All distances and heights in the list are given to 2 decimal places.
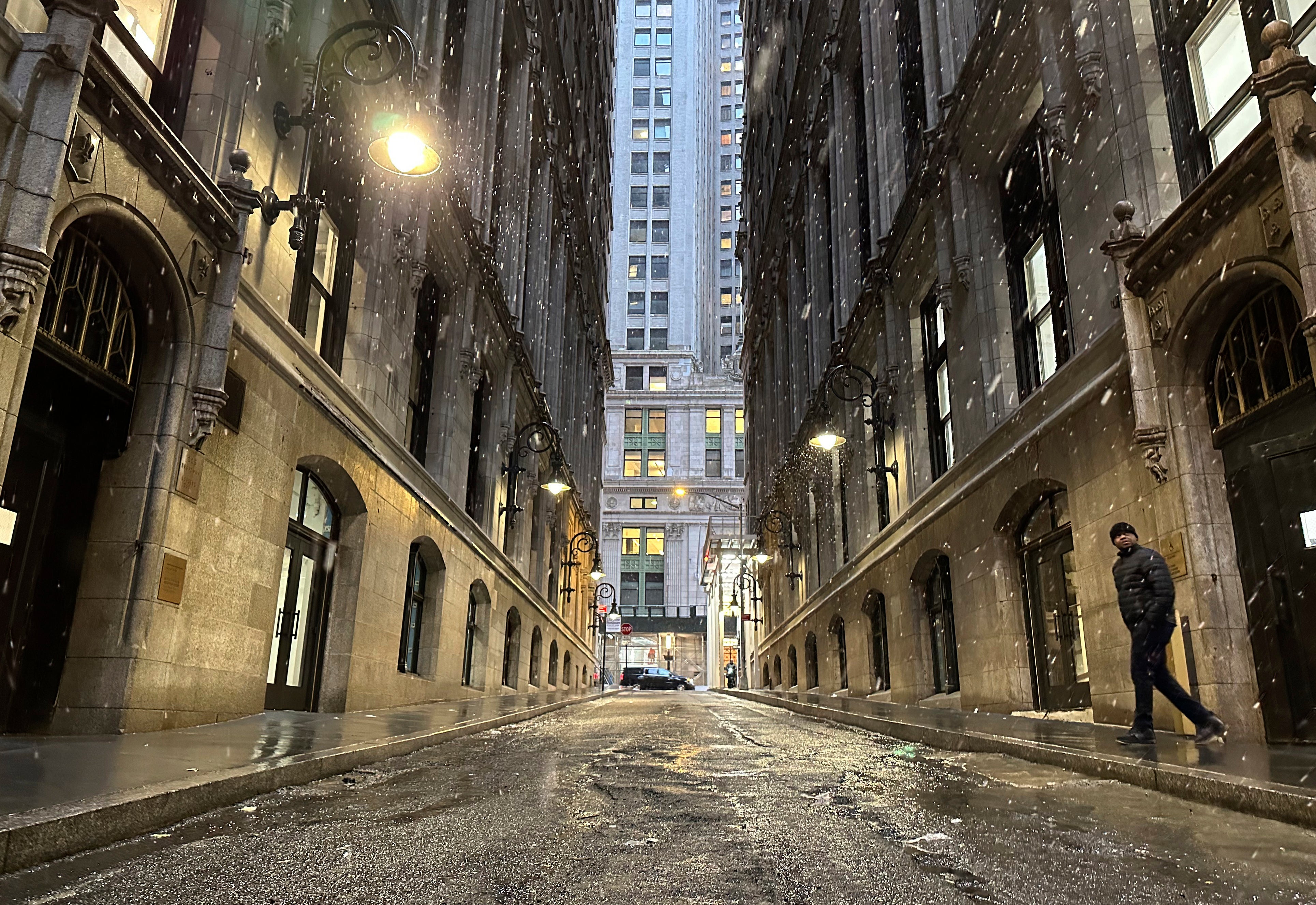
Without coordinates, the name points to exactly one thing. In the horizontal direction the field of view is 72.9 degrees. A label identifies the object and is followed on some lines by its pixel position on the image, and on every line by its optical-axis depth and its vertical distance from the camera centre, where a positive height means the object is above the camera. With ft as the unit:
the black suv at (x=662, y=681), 187.42 +0.78
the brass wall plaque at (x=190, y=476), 27.71 +6.15
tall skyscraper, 263.90 +116.01
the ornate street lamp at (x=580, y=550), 128.26 +20.57
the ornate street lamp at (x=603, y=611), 188.96 +16.53
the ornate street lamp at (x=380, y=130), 31.81 +19.40
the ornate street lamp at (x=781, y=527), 120.06 +21.89
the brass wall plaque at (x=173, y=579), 26.89 +2.89
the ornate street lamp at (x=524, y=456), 75.61 +20.00
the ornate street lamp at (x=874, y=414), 66.18 +20.92
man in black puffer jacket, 24.18 +1.77
